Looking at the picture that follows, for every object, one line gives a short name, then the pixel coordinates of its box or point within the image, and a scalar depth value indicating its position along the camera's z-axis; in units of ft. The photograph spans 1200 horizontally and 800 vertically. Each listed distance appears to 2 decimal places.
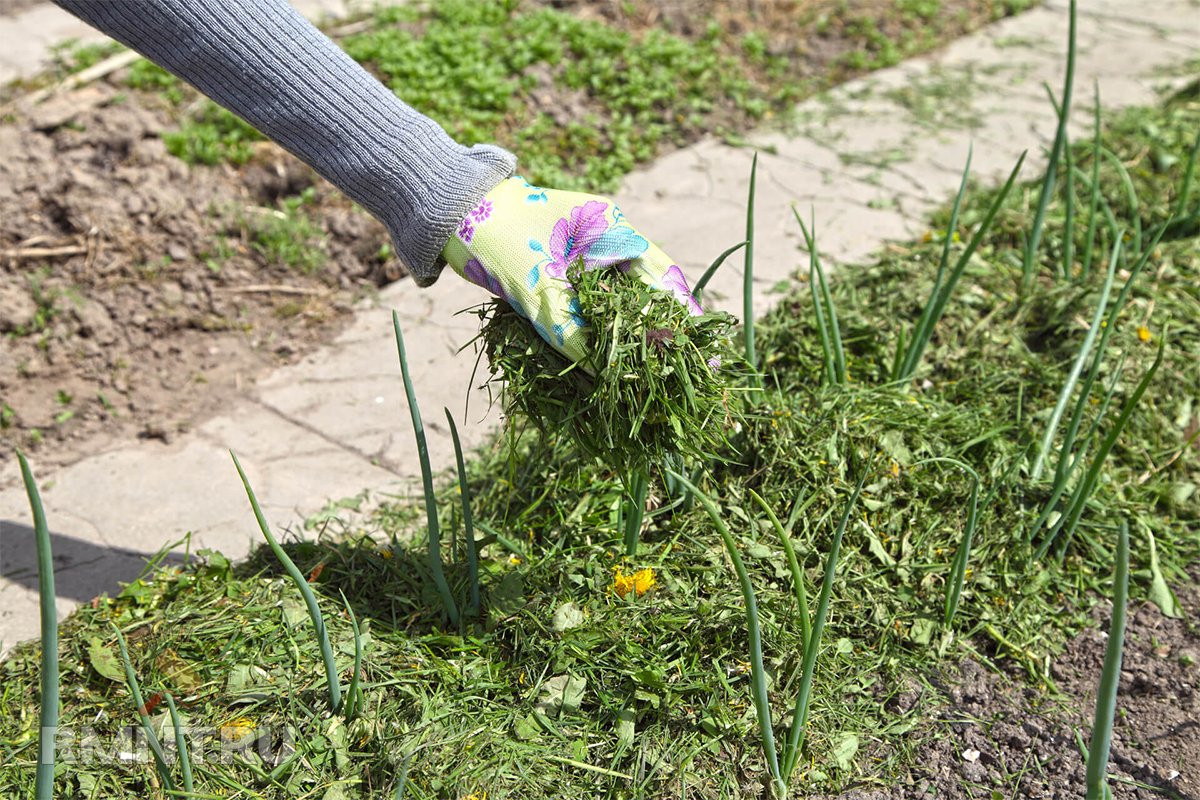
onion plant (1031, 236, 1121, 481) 4.95
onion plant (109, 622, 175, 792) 4.00
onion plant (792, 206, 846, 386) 4.92
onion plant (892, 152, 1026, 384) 4.91
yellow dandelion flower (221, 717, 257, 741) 4.37
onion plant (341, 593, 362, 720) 4.24
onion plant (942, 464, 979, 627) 4.51
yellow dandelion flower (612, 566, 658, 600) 4.64
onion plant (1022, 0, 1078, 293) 5.16
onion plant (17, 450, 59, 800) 3.71
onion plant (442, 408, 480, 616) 4.43
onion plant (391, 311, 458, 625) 4.33
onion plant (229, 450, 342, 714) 4.17
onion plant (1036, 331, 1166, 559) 4.44
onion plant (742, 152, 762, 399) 4.68
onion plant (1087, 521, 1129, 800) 3.73
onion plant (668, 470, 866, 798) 4.05
